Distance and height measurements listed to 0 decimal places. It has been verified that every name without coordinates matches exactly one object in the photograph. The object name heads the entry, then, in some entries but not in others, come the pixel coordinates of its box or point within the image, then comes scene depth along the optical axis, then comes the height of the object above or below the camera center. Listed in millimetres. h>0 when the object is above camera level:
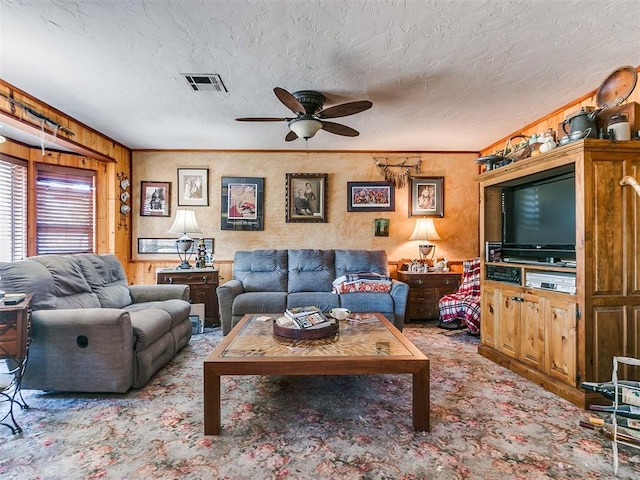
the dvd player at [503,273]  2820 -307
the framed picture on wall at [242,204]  4883 +527
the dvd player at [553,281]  2326 -312
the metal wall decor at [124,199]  4616 +578
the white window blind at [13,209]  3496 +343
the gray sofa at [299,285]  3748 -557
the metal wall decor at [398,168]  4965 +1060
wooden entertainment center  2201 -206
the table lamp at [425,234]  4672 +75
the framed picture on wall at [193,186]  4883 +791
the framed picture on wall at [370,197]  4941 +630
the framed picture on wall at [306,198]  4906 +613
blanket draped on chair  3748 -730
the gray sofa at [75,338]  2285 -679
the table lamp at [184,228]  4309 +158
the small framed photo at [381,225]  4949 +215
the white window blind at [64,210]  3902 +377
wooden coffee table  1870 -695
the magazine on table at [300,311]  2484 -546
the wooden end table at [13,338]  1953 -575
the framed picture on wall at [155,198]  4859 +616
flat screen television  2533 +161
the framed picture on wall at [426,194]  4973 +667
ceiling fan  2621 +1044
